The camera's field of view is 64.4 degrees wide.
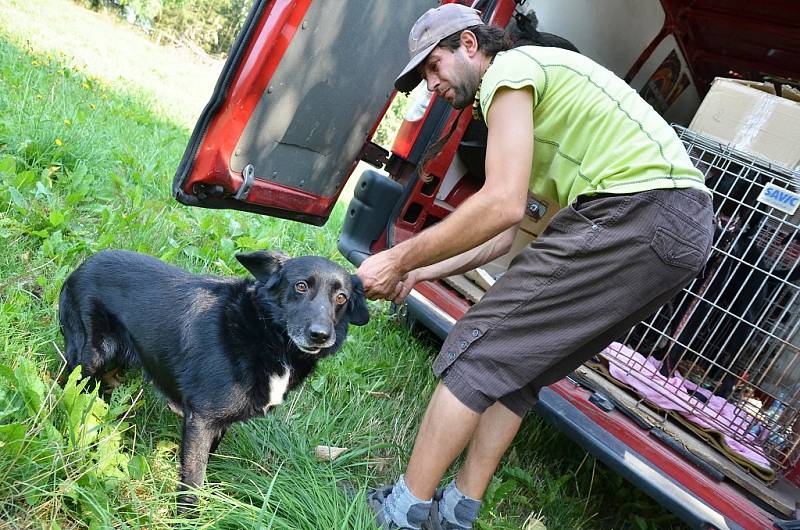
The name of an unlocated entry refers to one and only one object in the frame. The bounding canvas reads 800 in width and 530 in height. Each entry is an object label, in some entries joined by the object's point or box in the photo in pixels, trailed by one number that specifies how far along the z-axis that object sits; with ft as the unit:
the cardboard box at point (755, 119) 9.80
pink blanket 9.31
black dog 7.21
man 6.59
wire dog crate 9.15
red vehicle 8.16
